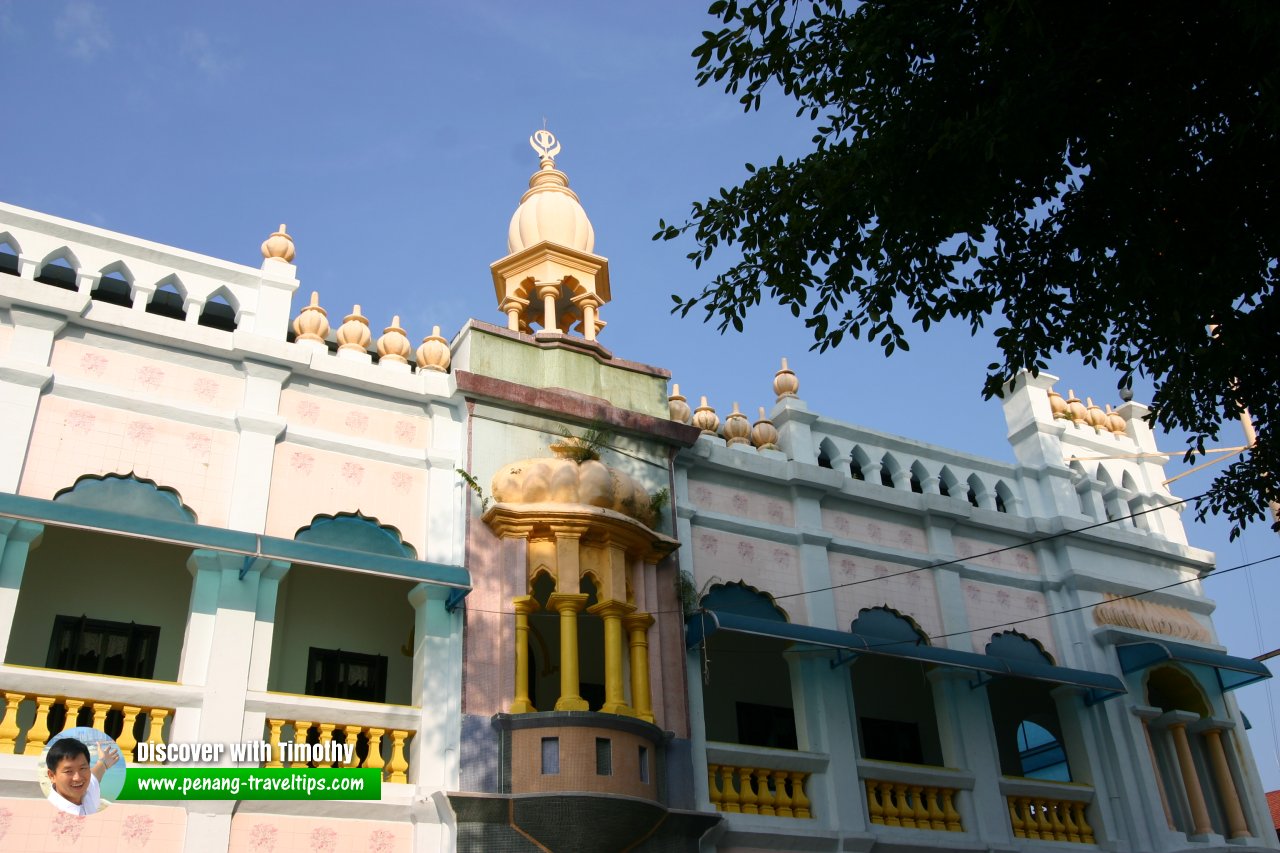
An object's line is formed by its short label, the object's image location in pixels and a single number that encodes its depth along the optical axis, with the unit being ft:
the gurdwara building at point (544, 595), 34.58
